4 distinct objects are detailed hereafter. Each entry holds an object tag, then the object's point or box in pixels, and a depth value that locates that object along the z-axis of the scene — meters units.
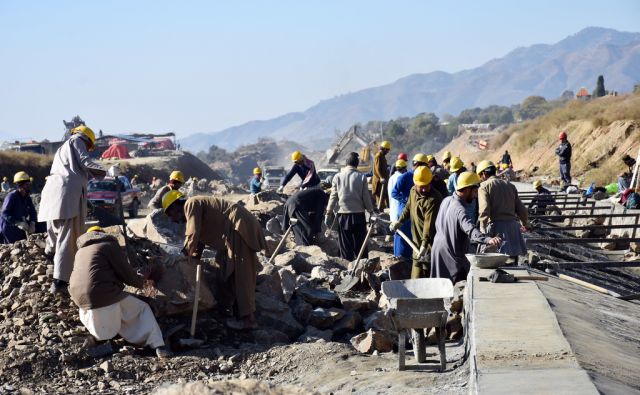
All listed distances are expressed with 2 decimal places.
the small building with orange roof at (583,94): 66.23
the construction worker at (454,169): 13.58
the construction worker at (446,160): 18.36
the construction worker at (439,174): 10.55
